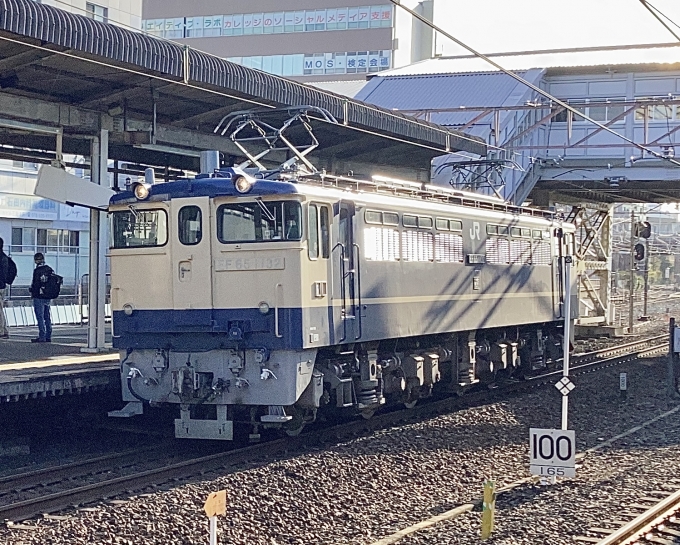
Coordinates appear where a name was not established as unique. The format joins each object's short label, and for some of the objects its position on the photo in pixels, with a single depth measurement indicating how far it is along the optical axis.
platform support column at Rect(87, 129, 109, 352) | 17.08
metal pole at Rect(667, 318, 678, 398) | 19.38
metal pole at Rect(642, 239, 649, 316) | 33.53
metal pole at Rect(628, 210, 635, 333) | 33.41
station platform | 13.28
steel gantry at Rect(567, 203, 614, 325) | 34.50
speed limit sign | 11.36
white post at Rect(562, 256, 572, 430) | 12.59
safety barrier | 26.31
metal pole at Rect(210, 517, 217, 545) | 7.99
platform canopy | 13.91
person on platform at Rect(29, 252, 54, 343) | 18.84
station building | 30.34
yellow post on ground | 9.27
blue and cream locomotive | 13.21
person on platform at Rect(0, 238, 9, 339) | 18.84
